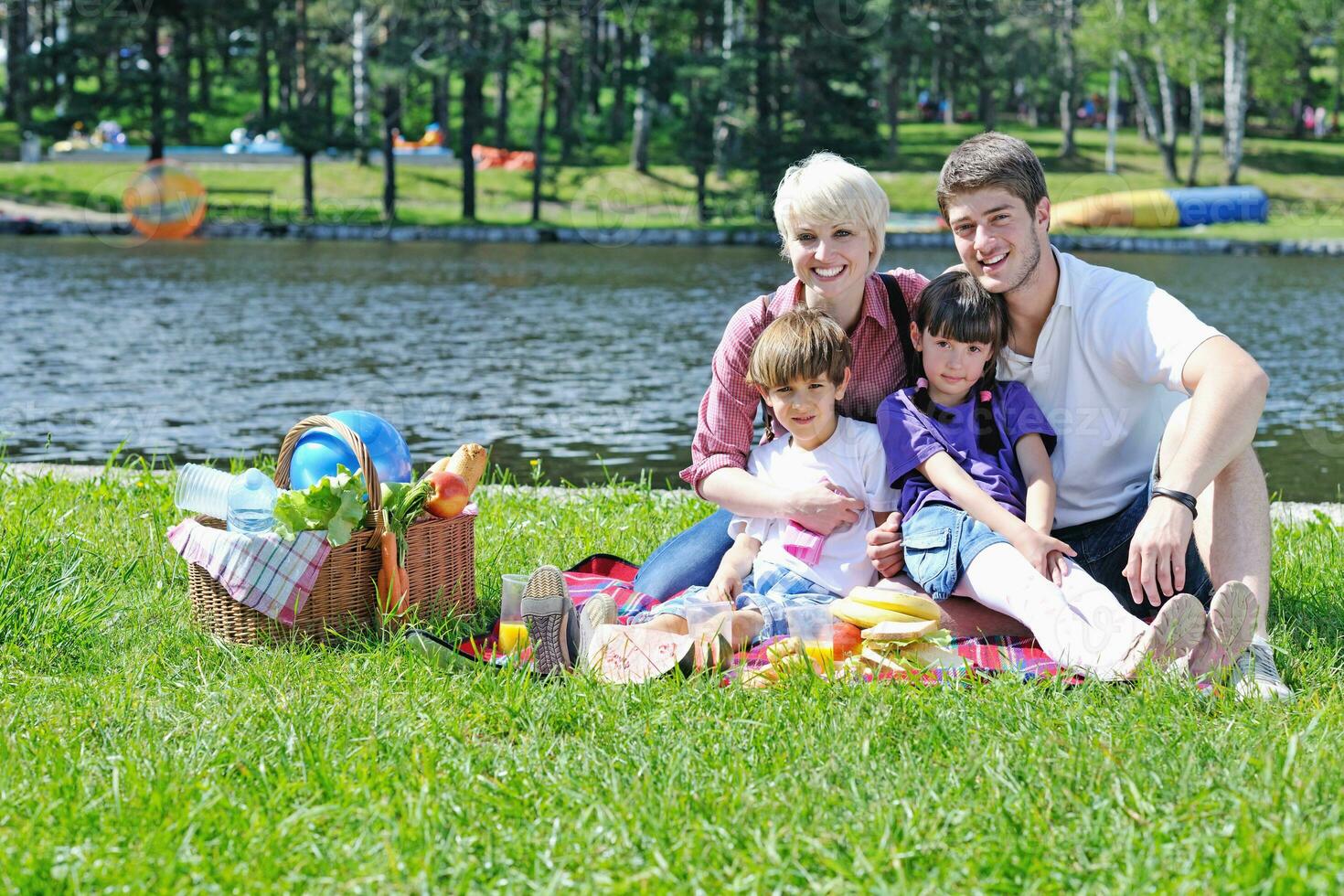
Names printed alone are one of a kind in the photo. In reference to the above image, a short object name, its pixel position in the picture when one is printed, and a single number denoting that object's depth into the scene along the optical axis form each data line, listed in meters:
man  3.91
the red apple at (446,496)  4.66
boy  4.44
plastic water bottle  4.46
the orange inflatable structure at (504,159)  45.41
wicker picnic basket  4.35
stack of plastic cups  4.66
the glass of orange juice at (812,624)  4.23
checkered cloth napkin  4.24
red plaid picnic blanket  3.93
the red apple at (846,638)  4.20
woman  4.45
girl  4.02
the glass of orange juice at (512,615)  4.27
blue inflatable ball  4.73
